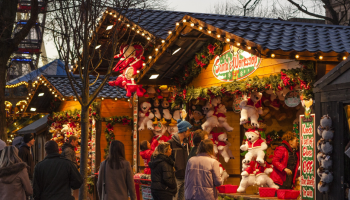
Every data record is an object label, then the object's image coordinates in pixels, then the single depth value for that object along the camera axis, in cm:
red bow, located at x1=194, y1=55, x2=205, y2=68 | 1101
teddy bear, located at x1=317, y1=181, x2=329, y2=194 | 645
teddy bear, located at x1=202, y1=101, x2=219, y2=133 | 1075
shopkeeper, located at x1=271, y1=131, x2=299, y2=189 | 905
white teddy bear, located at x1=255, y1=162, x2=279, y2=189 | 892
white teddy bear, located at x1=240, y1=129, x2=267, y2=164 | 906
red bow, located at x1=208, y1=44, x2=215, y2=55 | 1053
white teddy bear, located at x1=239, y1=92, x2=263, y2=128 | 912
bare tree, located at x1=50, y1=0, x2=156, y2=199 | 948
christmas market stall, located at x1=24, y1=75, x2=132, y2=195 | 1519
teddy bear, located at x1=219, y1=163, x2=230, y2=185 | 1043
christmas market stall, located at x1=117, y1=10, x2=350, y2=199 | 752
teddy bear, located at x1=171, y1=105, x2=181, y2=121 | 1289
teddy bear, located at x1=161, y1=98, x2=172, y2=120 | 1312
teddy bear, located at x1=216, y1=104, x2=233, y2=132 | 1080
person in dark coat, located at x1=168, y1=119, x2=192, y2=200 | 888
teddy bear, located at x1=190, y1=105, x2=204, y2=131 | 1120
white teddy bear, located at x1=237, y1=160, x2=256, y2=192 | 910
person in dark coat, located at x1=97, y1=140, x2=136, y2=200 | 714
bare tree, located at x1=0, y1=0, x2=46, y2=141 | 1382
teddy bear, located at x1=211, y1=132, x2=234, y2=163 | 1077
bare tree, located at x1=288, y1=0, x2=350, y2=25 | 2427
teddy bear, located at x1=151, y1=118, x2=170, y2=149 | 1291
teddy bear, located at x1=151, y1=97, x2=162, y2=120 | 1312
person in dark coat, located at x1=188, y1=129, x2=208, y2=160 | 801
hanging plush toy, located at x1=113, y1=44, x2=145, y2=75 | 1320
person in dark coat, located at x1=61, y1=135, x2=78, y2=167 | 986
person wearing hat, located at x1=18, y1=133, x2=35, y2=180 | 1036
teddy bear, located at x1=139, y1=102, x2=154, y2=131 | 1309
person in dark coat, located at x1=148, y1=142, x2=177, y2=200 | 782
